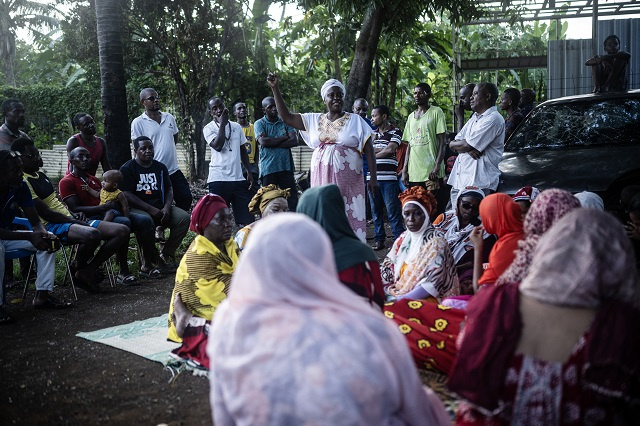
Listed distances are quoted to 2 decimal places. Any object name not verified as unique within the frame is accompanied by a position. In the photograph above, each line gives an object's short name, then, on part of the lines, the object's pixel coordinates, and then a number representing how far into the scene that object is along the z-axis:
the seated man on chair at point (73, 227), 6.75
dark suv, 6.81
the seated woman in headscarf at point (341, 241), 3.54
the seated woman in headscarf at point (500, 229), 4.15
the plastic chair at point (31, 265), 6.62
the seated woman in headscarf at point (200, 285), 4.49
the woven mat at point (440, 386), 3.60
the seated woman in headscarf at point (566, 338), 2.30
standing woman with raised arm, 6.18
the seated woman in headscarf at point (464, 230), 5.23
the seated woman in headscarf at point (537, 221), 2.86
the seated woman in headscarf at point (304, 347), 1.98
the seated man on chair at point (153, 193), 7.63
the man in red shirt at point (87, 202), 7.22
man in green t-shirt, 8.10
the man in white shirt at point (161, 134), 8.13
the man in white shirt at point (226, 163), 8.19
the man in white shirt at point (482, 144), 6.50
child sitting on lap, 7.30
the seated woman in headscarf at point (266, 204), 5.56
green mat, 4.89
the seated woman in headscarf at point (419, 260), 4.88
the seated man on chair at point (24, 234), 6.02
